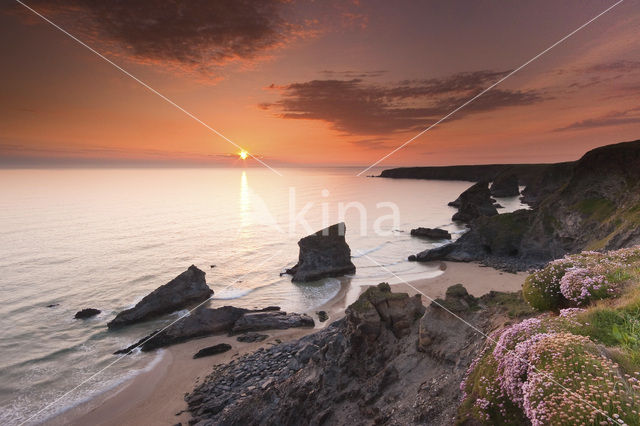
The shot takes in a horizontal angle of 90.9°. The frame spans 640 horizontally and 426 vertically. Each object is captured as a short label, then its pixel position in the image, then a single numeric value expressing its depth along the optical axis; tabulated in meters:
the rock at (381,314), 14.89
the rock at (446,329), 12.12
